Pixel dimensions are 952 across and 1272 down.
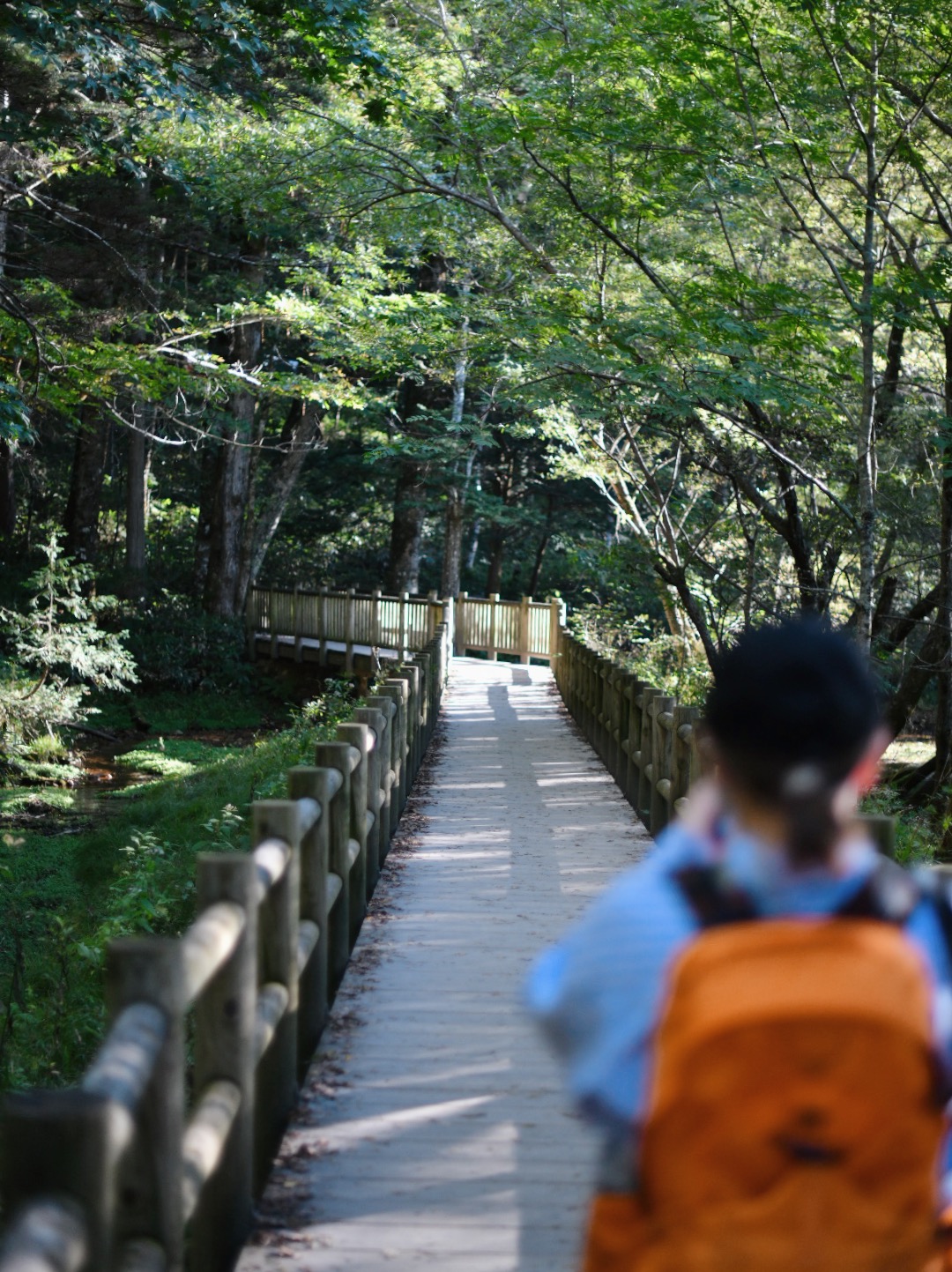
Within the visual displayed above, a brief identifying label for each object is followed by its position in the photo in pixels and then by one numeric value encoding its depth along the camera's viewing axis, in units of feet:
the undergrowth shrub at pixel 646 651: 52.19
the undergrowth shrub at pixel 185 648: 89.71
